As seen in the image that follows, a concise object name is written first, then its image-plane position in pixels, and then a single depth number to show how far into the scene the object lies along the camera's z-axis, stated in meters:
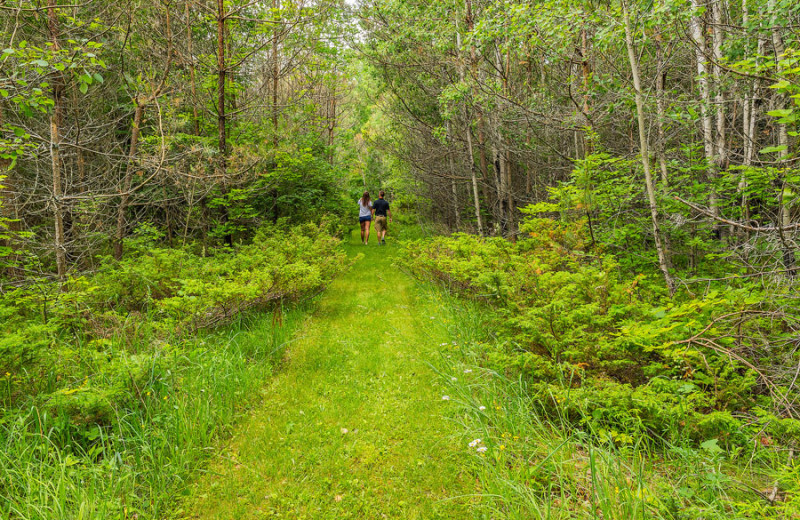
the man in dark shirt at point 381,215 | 12.34
